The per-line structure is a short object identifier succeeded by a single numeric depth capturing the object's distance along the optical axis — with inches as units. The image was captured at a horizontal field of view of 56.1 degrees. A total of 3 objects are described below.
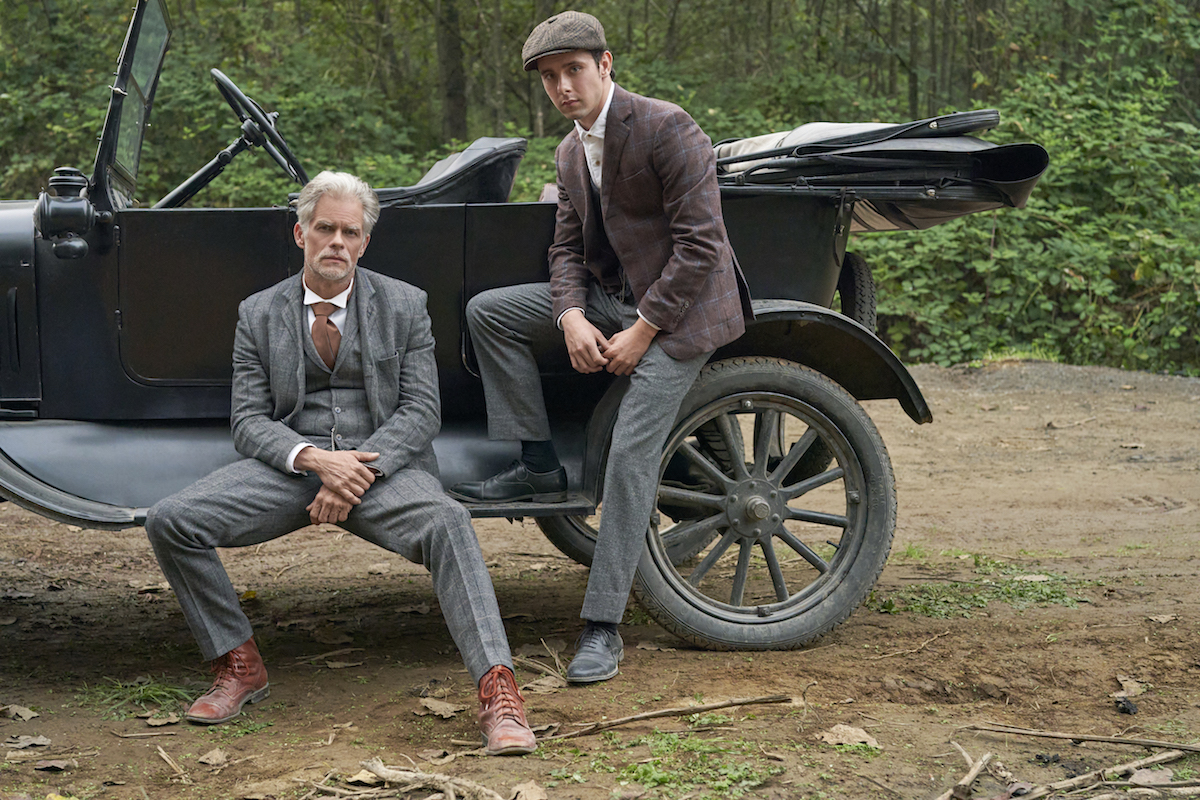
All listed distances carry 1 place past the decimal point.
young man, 128.6
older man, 118.2
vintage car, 133.0
